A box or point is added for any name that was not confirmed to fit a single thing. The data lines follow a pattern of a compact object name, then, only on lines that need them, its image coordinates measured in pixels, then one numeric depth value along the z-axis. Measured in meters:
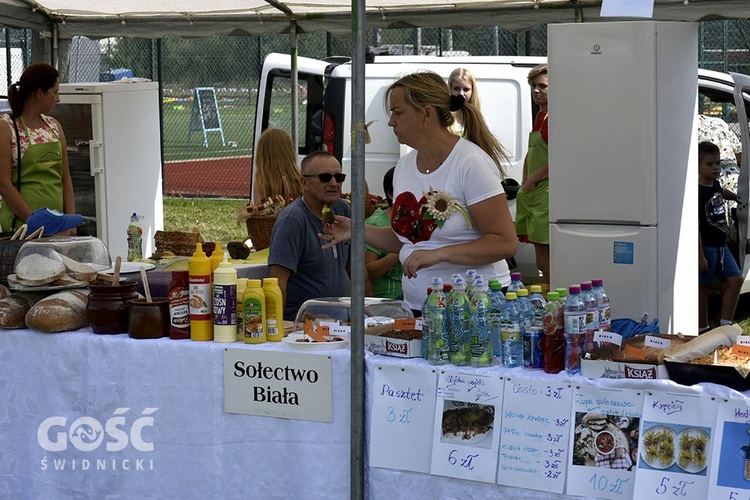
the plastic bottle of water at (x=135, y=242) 5.66
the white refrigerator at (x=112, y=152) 7.83
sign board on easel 19.69
